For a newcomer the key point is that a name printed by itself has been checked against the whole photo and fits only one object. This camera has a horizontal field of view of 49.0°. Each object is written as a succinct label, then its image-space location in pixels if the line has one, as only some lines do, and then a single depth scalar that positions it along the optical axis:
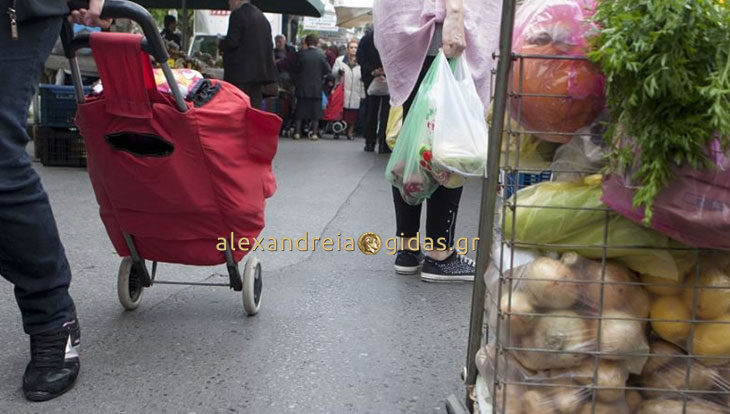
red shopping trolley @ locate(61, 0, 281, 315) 2.69
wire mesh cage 1.78
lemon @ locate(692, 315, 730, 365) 1.76
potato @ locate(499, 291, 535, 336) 1.83
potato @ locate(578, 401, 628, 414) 1.79
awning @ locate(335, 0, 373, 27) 16.12
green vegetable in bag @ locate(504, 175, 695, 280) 1.77
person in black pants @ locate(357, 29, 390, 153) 11.33
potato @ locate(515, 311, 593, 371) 1.79
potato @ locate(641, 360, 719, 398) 1.79
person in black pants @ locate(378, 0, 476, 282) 4.21
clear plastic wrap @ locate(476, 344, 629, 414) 1.79
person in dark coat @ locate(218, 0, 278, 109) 9.41
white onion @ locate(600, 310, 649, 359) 1.77
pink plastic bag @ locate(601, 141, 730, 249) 1.55
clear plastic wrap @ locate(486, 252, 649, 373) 1.78
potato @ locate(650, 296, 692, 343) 1.78
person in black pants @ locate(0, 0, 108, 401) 2.34
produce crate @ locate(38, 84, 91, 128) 8.05
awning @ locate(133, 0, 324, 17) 12.23
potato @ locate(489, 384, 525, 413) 1.86
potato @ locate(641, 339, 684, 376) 1.81
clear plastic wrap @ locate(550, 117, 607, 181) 1.83
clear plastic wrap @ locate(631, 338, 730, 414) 1.79
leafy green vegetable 1.50
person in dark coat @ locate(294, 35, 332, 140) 14.37
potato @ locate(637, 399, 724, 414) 1.79
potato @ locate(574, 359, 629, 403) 1.79
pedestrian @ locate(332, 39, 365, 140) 16.17
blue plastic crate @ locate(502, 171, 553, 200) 1.90
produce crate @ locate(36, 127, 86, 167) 8.20
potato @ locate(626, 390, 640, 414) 1.82
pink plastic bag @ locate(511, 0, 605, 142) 1.79
